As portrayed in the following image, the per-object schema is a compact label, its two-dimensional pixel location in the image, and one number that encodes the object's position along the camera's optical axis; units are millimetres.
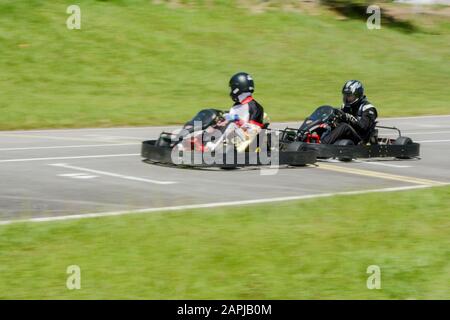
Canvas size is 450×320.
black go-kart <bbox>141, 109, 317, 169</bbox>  13703
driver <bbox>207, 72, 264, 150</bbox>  13672
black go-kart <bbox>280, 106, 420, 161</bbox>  15078
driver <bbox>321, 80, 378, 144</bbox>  15328
